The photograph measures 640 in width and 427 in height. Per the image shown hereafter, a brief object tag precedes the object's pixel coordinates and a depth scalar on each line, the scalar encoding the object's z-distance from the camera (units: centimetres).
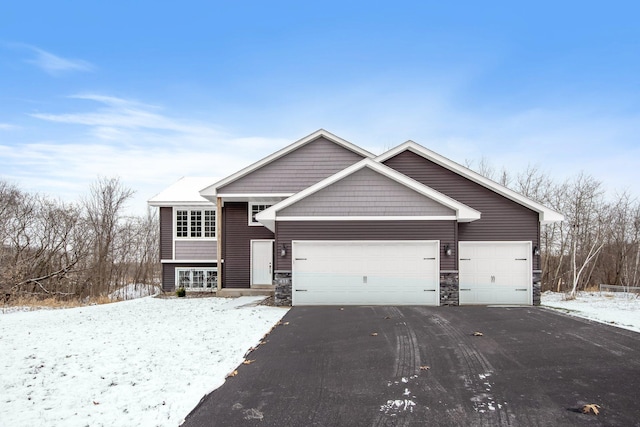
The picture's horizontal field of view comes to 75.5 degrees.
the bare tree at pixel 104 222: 2511
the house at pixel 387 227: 1255
